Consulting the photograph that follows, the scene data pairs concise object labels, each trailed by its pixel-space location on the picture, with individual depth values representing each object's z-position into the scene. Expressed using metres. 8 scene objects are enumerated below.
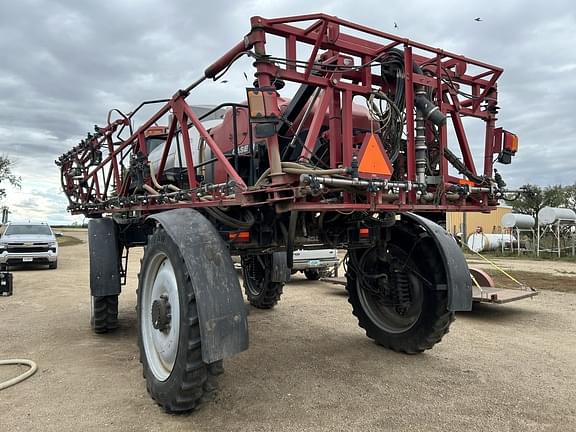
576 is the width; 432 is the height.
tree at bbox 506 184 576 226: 37.31
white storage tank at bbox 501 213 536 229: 23.16
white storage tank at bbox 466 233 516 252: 25.02
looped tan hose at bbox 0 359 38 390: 4.33
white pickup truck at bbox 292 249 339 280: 11.05
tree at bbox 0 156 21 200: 35.59
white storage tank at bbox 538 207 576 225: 21.22
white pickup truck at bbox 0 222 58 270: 15.44
